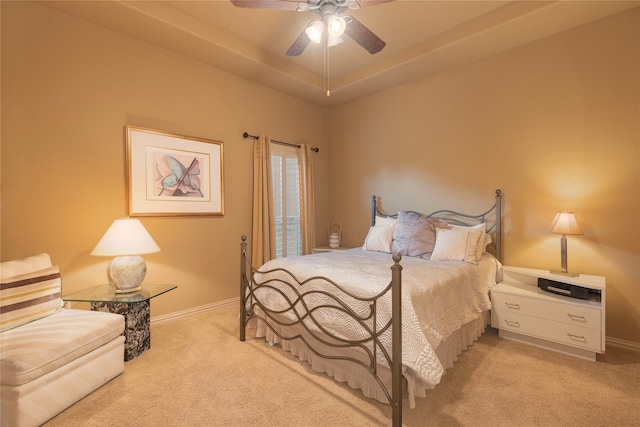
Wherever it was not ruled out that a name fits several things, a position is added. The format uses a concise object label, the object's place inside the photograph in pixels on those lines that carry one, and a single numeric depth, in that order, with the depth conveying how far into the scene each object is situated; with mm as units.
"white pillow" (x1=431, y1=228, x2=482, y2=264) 2739
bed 1638
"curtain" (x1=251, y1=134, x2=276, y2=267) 3797
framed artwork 2896
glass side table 2279
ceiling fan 2021
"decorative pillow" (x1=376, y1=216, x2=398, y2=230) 3519
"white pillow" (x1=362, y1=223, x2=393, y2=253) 3343
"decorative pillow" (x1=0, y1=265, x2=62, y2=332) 1830
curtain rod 3778
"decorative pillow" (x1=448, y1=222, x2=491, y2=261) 2779
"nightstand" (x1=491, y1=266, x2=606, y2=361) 2213
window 4133
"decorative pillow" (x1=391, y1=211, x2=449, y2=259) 2998
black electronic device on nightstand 2303
